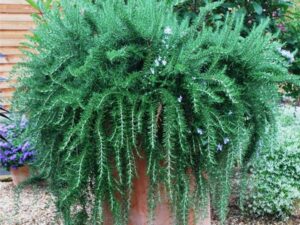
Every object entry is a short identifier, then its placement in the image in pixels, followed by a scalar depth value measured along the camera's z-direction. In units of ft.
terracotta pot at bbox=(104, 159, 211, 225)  6.89
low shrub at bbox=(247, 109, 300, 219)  9.39
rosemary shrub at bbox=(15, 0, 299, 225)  6.17
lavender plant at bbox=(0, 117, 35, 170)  11.64
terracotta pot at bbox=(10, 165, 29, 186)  12.08
